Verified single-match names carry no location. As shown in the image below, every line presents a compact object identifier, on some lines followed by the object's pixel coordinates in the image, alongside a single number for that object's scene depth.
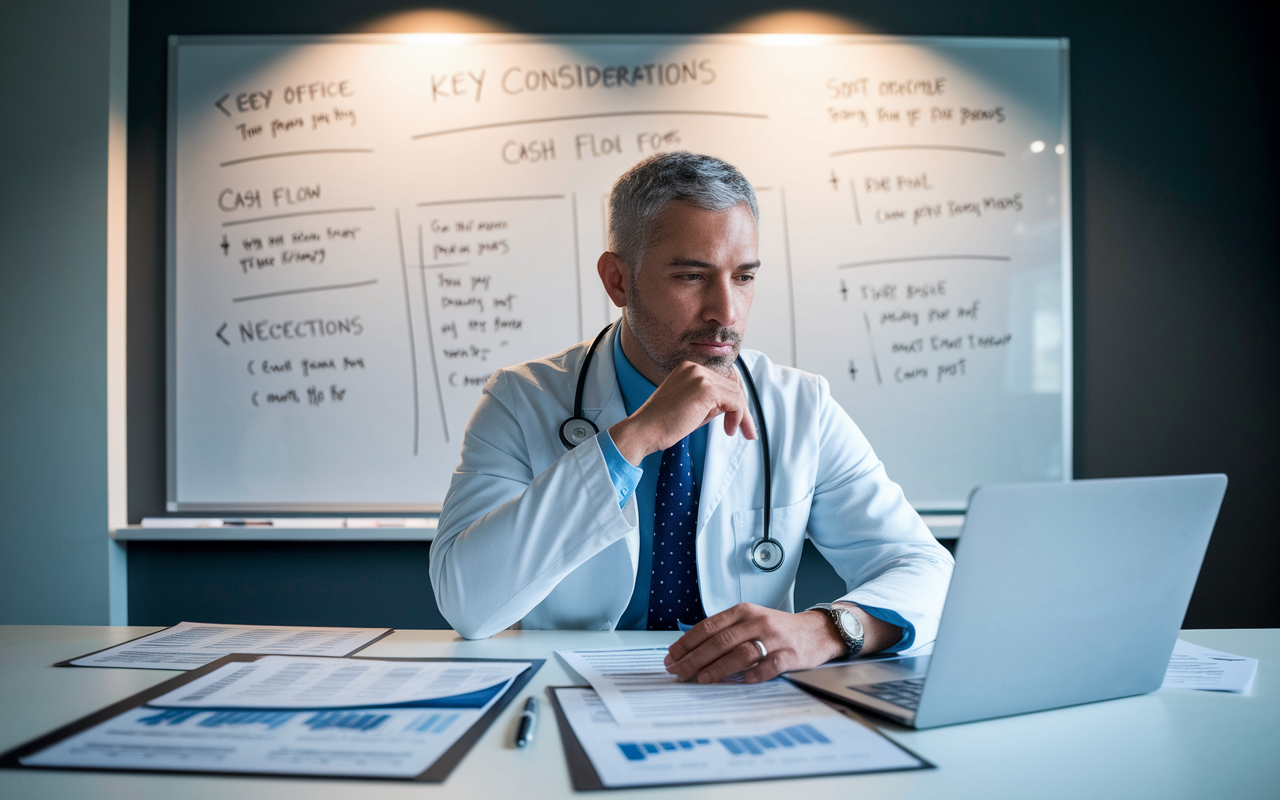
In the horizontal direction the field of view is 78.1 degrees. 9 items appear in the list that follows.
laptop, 0.70
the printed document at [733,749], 0.65
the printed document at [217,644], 1.02
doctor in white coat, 1.19
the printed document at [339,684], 0.81
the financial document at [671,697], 0.79
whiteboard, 2.56
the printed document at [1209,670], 0.93
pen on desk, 0.71
